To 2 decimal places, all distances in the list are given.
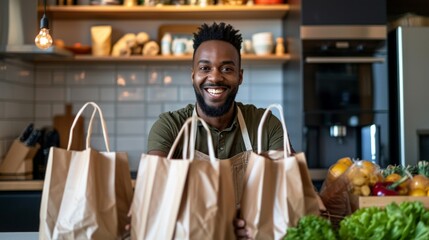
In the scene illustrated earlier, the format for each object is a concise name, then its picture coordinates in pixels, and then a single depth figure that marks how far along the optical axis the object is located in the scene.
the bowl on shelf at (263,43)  3.11
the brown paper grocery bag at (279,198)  1.09
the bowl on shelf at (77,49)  3.15
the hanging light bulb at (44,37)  2.01
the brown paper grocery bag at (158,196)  1.06
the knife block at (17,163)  2.79
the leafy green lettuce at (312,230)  1.00
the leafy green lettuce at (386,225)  1.06
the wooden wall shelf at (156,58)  3.07
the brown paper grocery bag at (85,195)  1.13
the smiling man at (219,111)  1.58
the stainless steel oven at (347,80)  2.82
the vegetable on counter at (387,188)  1.27
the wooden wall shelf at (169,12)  3.06
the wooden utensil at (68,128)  3.22
